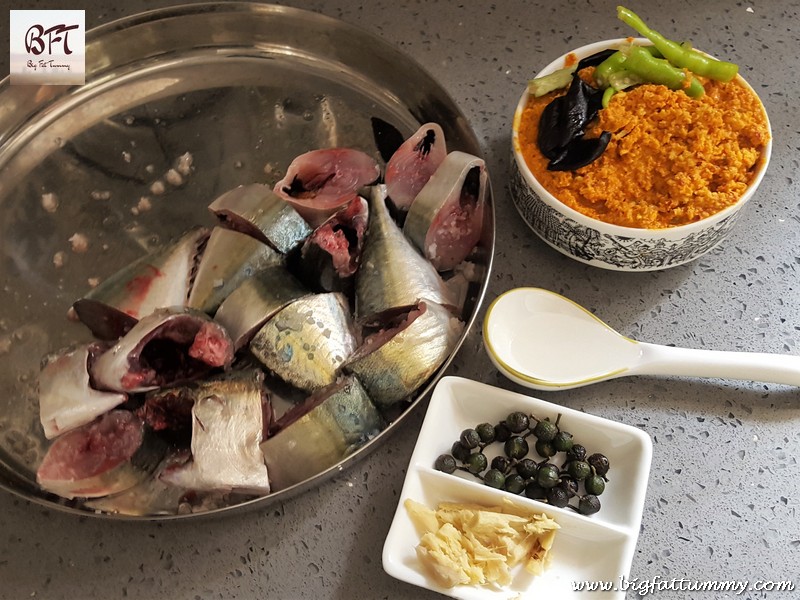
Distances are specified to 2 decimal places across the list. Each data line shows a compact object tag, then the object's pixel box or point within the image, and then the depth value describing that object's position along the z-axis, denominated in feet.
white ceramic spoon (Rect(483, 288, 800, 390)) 1.14
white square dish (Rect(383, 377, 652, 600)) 1.00
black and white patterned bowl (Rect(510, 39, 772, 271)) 1.12
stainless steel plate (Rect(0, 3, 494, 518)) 1.33
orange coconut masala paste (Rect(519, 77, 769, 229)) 1.11
